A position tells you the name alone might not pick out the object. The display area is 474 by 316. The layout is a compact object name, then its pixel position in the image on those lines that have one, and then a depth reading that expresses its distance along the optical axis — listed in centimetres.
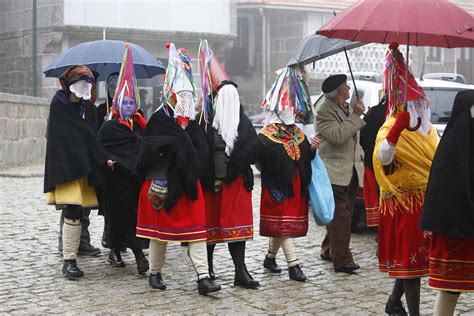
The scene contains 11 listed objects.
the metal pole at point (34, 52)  2922
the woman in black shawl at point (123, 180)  1173
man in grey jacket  1169
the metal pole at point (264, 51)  4102
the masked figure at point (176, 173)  1033
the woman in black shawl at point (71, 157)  1137
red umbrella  863
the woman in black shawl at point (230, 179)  1073
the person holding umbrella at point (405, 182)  860
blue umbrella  1307
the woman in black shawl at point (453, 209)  735
